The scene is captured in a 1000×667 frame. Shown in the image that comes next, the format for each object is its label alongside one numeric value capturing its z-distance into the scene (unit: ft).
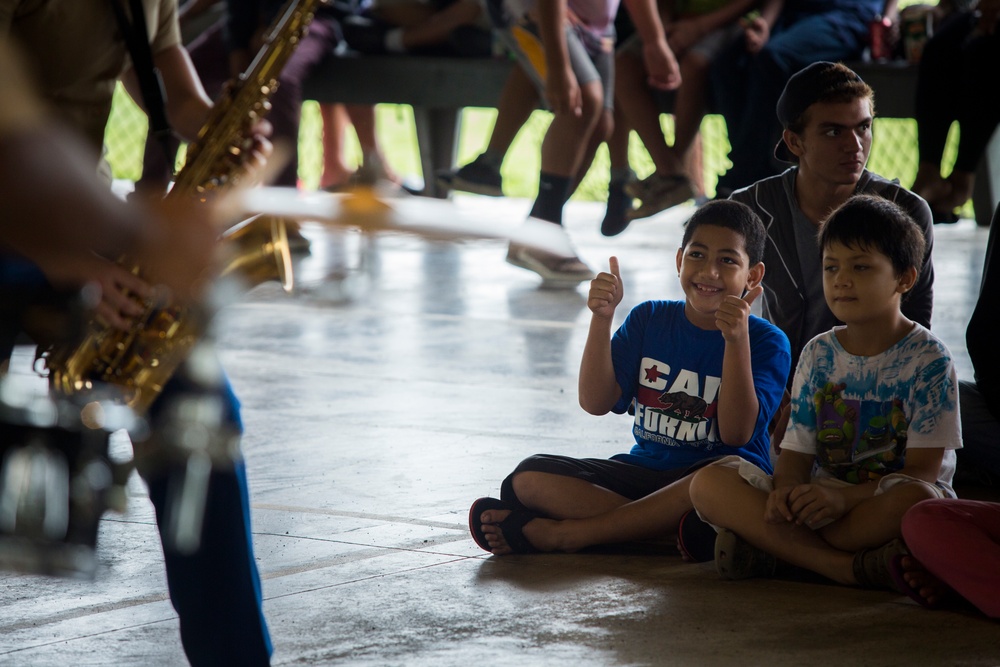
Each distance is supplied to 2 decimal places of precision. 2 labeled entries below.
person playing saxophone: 13.15
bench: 49.32
